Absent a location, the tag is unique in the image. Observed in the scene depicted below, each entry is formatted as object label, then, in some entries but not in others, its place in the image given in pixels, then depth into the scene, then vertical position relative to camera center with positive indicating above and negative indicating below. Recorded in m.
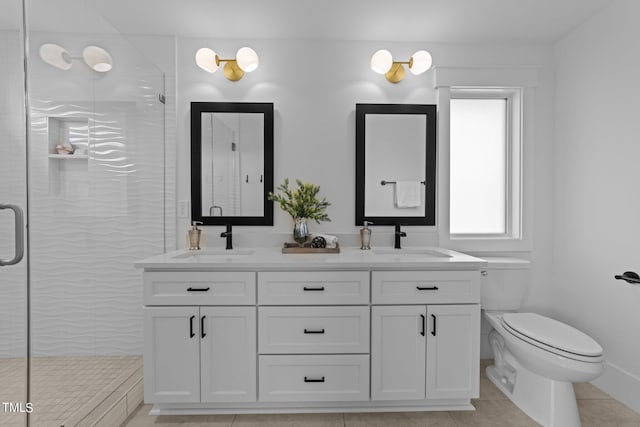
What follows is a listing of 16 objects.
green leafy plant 2.26 +0.04
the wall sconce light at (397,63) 2.24 +0.92
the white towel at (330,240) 2.25 -0.20
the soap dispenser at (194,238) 2.28 -0.19
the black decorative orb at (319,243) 2.25 -0.22
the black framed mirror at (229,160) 2.34 +0.32
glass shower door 1.27 -0.05
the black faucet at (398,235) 2.33 -0.17
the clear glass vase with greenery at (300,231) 2.24 -0.14
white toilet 1.69 -0.71
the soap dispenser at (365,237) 2.29 -0.18
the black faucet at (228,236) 2.29 -0.18
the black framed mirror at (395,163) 2.38 +0.30
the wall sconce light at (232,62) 2.20 +0.91
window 2.49 +0.31
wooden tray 2.20 -0.25
